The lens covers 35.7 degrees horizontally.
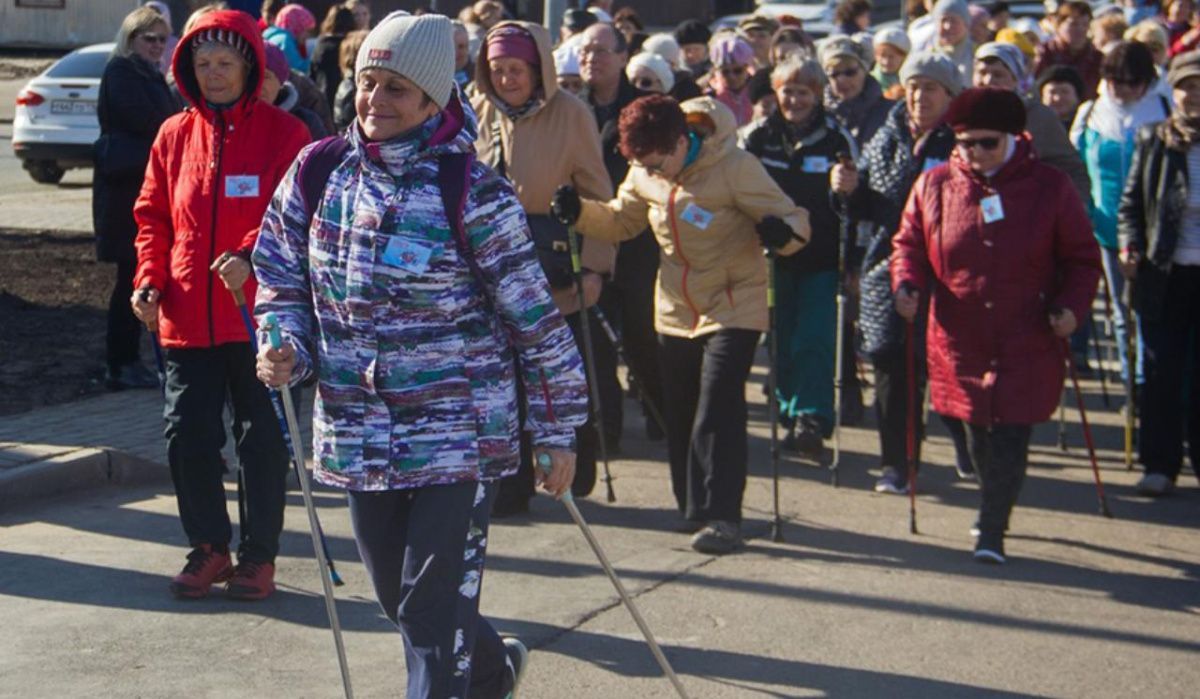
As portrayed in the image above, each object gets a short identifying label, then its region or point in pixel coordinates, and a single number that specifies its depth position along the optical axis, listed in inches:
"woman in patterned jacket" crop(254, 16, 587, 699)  181.2
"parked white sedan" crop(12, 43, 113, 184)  759.7
